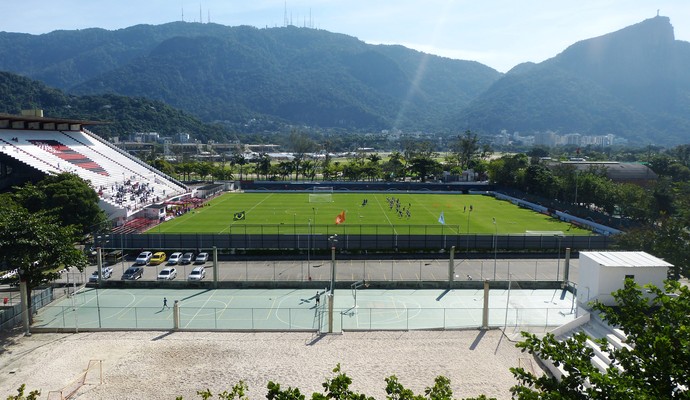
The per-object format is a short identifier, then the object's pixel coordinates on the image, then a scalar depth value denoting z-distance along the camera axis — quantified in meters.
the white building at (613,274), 20.77
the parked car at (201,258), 37.69
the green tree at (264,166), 102.12
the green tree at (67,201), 44.25
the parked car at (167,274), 32.72
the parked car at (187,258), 37.72
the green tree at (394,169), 104.00
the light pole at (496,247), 38.09
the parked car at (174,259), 37.28
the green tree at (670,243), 26.95
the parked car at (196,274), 32.31
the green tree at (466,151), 121.37
